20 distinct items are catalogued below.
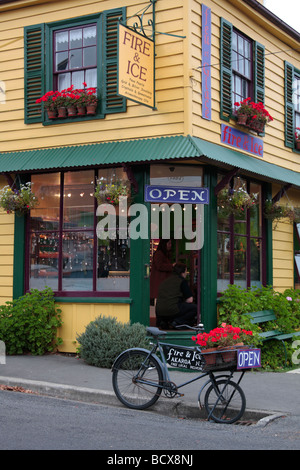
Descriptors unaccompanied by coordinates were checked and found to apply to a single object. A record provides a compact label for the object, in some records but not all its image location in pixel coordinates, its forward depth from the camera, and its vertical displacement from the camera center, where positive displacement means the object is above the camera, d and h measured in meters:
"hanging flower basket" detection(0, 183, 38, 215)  11.08 +1.28
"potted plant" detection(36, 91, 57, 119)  11.27 +3.12
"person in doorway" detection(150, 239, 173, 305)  12.89 +0.07
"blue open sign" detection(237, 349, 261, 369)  6.98 -1.04
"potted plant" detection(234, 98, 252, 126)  11.55 +3.04
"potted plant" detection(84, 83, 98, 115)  10.91 +3.04
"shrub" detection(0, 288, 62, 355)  10.81 -1.00
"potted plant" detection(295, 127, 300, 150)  13.92 +3.01
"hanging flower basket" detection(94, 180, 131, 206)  10.15 +1.31
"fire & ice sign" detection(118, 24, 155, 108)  9.52 +3.32
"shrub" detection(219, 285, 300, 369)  10.60 -0.76
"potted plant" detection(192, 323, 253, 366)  7.10 -0.89
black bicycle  7.14 -1.36
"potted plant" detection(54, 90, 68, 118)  11.20 +3.09
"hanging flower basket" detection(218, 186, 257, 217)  10.77 +1.24
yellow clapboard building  10.34 +2.30
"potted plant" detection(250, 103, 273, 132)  11.76 +3.01
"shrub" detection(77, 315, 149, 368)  9.75 -1.16
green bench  10.84 -1.14
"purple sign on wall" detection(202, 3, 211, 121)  10.62 +3.71
